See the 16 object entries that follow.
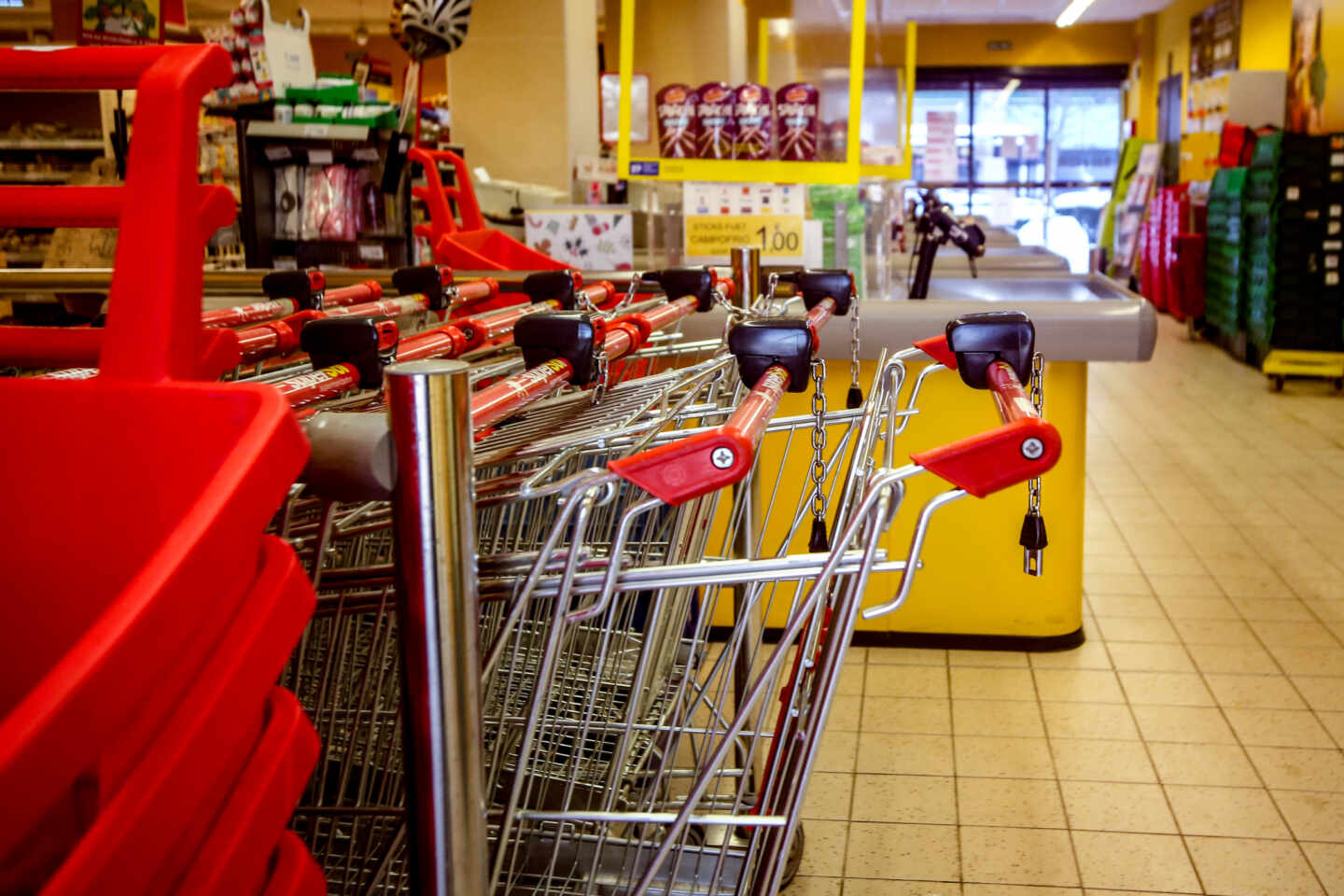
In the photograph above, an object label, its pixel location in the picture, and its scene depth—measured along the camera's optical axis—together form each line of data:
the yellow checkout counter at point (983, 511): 3.26
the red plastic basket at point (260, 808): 0.63
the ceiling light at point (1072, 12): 11.79
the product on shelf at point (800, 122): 4.21
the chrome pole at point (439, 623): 0.84
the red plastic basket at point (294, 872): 0.72
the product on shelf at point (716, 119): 4.23
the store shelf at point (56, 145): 8.72
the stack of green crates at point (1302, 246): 8.03
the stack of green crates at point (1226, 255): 9.23
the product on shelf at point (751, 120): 4.20
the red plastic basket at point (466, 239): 4.00
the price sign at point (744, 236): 4.06
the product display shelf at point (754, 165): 4.05
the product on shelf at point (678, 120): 4.25
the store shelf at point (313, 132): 5.35
